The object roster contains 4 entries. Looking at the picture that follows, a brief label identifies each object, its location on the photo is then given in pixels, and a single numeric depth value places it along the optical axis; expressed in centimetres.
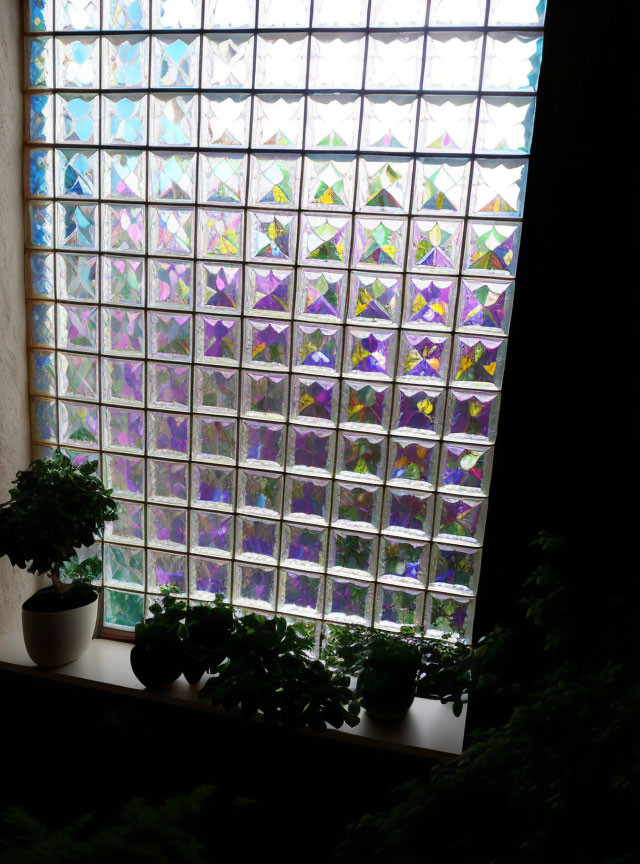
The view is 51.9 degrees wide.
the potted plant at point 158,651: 226
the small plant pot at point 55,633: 238
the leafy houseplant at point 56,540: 222
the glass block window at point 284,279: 211
